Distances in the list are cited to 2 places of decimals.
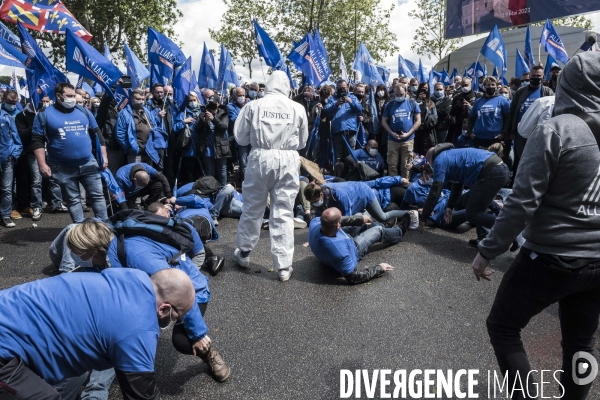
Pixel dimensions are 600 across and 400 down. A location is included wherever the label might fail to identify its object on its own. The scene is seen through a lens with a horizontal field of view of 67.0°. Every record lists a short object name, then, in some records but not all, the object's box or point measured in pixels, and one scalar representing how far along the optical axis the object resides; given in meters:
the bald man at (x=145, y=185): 6.03
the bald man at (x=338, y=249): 4.54
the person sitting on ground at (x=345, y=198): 5.45
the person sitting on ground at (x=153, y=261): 2.69
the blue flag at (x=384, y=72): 16.02
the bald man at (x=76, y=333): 1.81
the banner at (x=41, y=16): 7.79
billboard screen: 24.66
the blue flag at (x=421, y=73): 14.66
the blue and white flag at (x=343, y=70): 11.54
